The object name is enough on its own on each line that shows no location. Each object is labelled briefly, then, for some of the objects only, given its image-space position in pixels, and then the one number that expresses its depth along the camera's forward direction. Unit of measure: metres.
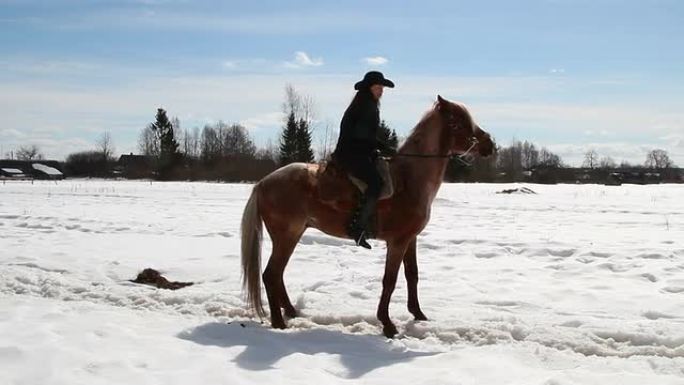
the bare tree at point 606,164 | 144.88
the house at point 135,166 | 77.11
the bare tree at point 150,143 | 82.81
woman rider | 6.47
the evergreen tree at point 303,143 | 52.17
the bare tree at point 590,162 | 144.90
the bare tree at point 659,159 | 147.48
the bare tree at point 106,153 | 93.58
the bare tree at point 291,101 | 56.84
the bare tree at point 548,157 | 129.02
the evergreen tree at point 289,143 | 52.73
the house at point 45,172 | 79.19
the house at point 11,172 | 86.55
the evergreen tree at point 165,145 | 73.31
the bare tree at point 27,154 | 124.94
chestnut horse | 6.71
